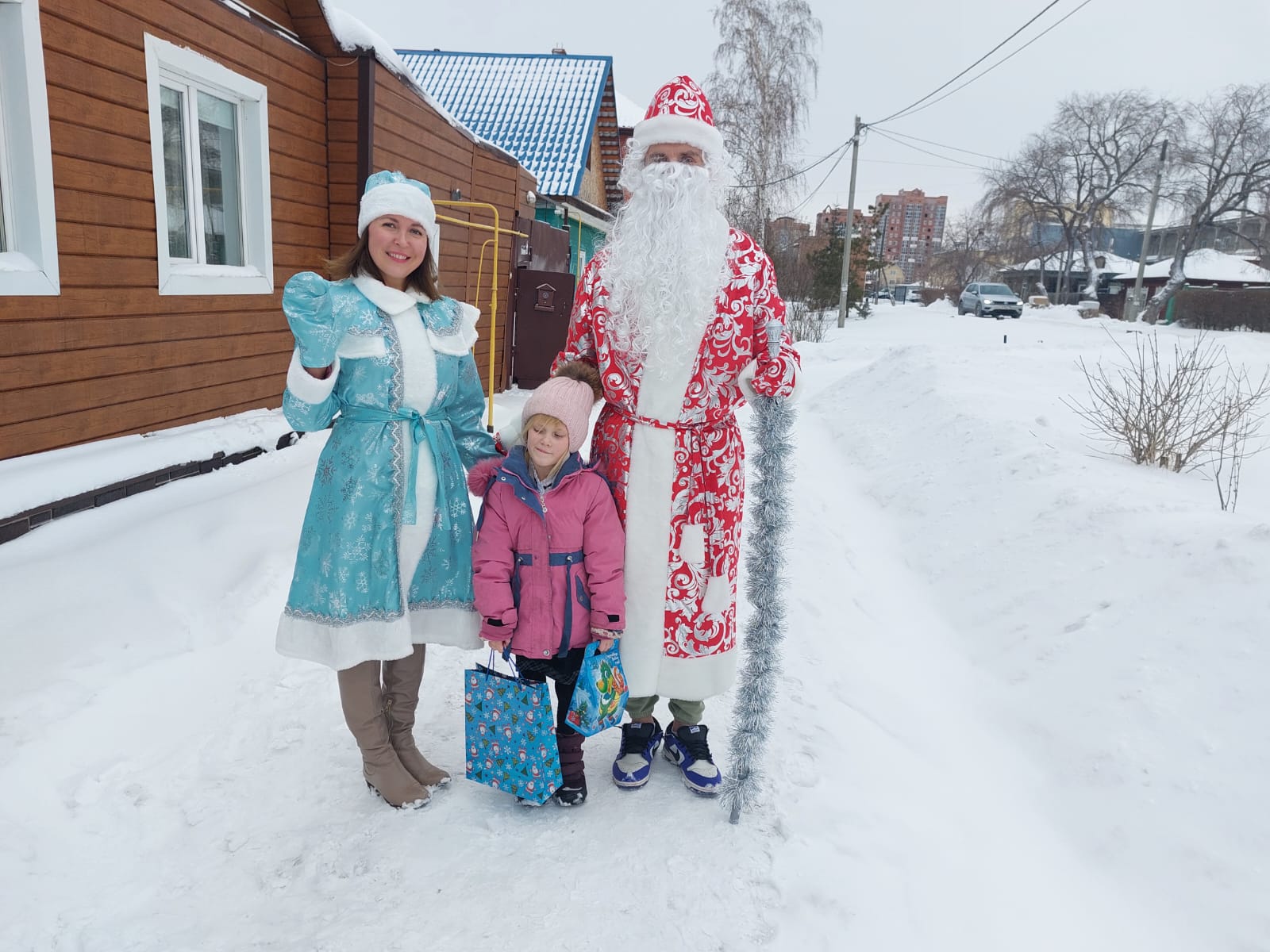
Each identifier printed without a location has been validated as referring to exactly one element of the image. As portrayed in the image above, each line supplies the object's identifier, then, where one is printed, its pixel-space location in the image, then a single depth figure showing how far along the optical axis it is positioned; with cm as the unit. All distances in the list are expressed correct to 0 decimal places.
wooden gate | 896
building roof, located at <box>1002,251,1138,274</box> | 4303
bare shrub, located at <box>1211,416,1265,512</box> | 421
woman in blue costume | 205
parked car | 2695
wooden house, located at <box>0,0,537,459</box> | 341
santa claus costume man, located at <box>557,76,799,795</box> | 223
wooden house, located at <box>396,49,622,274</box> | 1312
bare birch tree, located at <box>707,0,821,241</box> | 1822
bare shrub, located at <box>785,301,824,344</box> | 1625
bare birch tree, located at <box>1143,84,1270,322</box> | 2939
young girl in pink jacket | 211
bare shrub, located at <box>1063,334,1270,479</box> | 494
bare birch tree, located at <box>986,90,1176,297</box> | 3372
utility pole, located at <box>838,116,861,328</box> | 1986
